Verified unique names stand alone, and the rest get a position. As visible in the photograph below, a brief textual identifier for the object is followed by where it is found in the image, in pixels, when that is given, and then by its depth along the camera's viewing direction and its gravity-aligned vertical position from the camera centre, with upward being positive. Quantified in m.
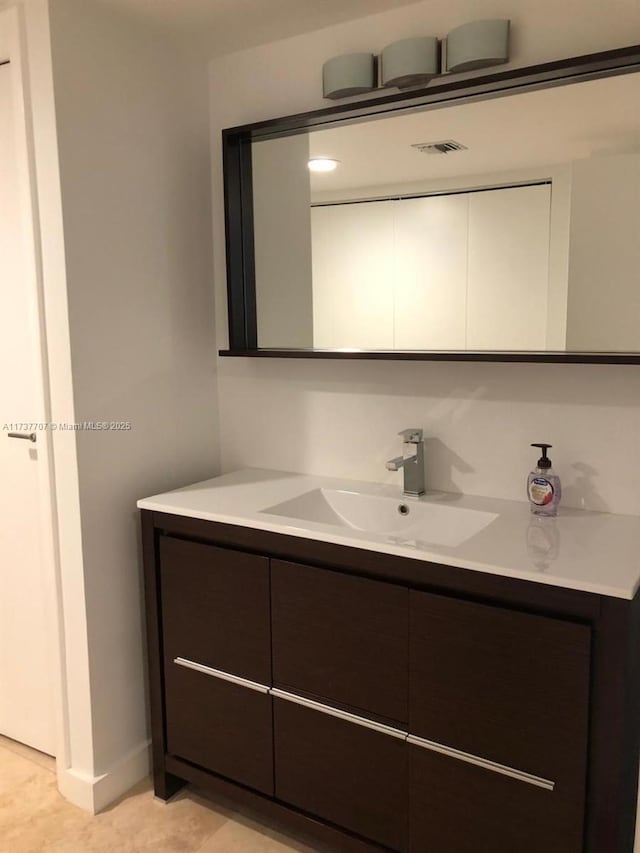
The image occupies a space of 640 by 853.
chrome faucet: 1.99 -0.36
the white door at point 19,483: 1.99 -0.45
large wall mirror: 1.69 +0.27
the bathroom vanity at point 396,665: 1.41 -0.74
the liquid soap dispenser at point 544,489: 1.78 -0.40
